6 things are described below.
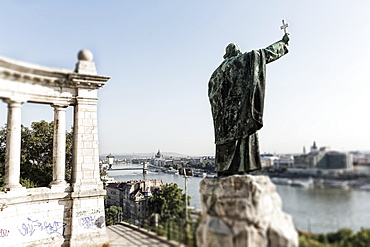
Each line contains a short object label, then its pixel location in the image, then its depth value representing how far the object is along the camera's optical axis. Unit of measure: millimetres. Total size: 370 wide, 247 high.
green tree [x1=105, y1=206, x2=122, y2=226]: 14969
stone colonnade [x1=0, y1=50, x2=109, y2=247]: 8852
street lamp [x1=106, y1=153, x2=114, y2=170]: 13375
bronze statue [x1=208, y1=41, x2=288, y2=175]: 6188
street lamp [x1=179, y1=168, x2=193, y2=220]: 9109
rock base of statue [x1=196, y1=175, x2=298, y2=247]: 4895
